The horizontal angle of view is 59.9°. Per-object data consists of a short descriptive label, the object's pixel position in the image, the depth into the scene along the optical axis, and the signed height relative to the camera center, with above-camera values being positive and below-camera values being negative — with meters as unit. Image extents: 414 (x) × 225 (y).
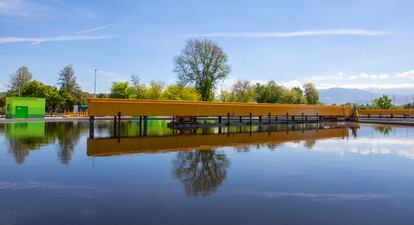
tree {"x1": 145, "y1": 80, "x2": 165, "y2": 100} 65.06 +3.46
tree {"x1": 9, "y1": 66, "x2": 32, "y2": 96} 82.12 +7.06
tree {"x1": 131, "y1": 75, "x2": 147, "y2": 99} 65.75 +3.49
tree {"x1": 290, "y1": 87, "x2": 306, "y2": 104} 77.44 +2.87
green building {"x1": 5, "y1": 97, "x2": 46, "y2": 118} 40.81 +0.19
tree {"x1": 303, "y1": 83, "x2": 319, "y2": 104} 89.22 +4.44
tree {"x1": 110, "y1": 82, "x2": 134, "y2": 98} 67.88 +3.72
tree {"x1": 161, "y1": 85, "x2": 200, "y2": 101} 54.84 +2.52
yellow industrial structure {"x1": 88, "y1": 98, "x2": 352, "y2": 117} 22.77 +0.14
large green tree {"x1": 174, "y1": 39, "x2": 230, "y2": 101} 53.60 +6.89
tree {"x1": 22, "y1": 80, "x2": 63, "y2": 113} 60.31 +2.73
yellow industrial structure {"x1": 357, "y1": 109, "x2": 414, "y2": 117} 46.81 -0.09
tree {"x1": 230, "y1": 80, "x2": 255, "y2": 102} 77.64 +4.16
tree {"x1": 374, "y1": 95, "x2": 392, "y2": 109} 66.81 +1.71
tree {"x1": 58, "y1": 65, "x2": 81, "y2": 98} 83.58 +6.57
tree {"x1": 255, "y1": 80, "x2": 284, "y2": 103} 76.64 +3.89
